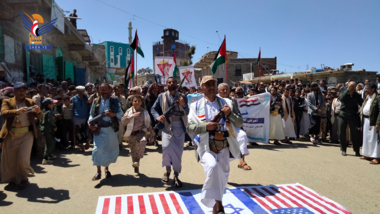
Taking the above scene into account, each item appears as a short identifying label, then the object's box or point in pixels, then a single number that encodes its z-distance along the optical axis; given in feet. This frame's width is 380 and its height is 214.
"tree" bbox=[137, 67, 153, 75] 291.87
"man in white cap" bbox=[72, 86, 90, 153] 24.14
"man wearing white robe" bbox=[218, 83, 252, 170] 16.12
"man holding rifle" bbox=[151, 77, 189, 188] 15.49
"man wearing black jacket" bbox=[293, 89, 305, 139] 31.42
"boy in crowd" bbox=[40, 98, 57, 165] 20.93
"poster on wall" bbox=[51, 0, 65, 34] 36.06
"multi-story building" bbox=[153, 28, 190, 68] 294.46
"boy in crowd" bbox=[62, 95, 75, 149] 25.39
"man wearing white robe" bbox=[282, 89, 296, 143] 29.50
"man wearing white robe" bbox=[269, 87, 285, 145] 28.78
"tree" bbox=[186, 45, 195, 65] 207.80
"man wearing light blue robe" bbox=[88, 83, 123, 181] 16.35
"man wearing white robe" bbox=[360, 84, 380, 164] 20.07
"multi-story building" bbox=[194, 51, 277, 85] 133.08
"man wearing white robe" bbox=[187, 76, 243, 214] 10.69
